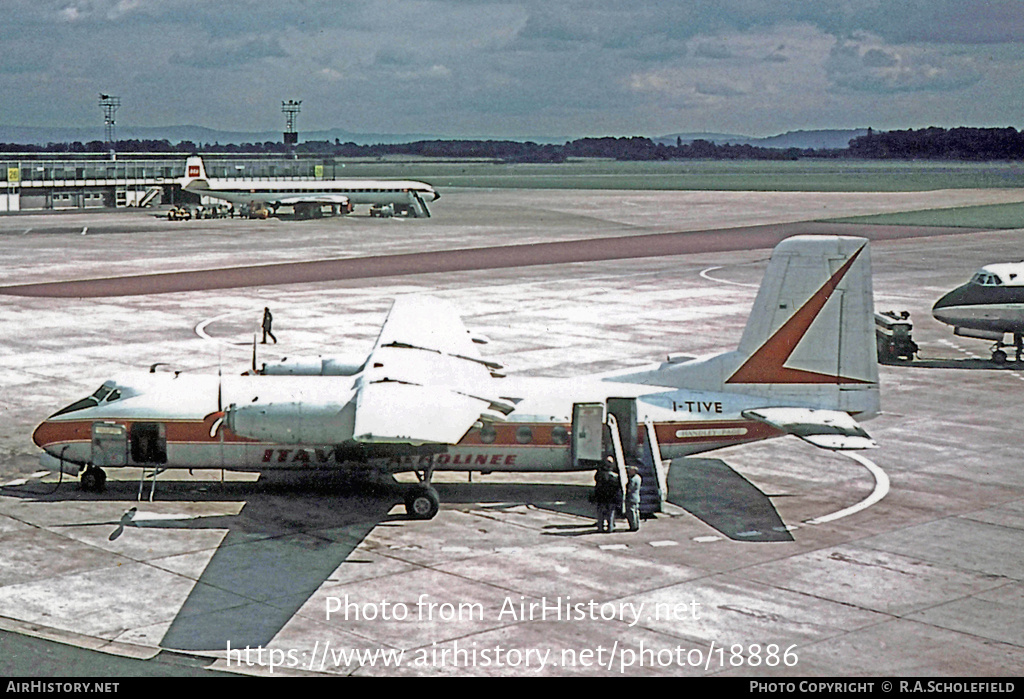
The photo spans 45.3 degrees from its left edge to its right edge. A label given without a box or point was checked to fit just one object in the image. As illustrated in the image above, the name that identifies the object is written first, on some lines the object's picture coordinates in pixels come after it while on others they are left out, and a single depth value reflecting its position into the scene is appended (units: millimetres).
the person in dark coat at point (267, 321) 55847
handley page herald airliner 32031
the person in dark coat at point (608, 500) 29953
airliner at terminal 139500
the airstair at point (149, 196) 159125
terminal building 151500
